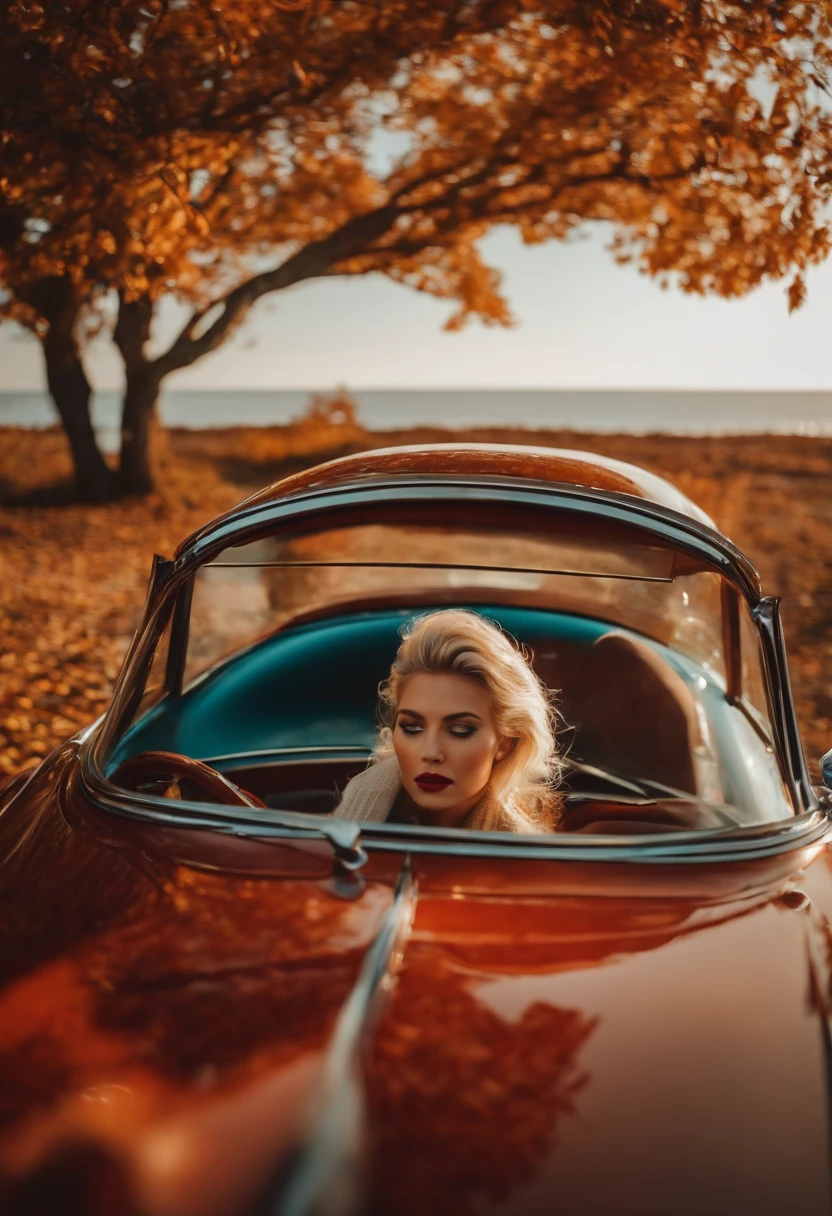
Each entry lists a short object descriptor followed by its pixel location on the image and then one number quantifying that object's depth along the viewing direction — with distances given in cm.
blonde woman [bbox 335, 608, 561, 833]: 209
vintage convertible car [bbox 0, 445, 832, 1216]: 117
